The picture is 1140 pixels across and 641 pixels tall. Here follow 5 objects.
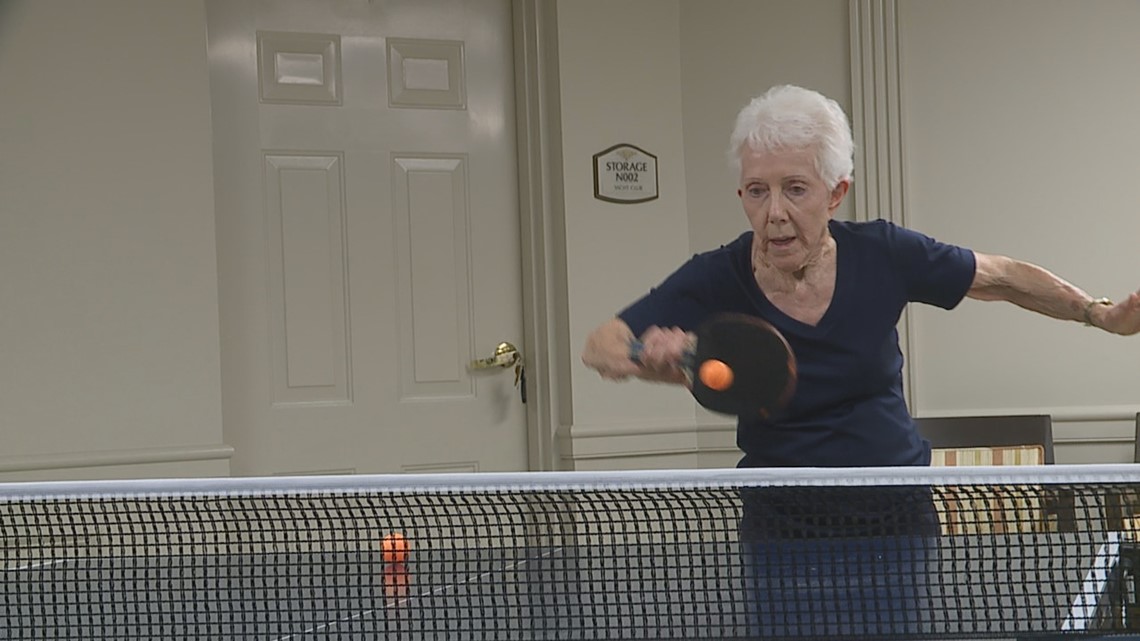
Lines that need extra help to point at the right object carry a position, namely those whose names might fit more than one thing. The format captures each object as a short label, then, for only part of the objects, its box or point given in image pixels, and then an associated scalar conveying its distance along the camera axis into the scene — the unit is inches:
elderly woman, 284.2
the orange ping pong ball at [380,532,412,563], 252.1
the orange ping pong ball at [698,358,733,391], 257.3
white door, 409.7
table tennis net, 217.6
